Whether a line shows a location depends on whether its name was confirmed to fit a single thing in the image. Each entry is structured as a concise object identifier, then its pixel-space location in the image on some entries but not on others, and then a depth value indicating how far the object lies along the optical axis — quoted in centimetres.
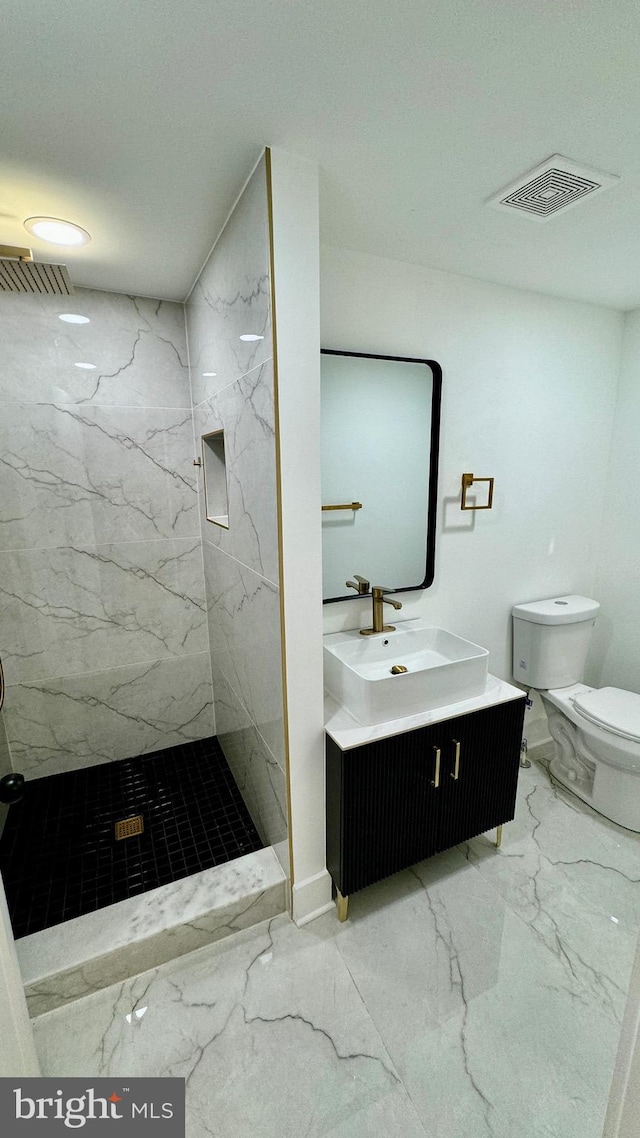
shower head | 128
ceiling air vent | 119
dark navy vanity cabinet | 144
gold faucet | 178
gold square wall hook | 199
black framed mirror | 172
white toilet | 196
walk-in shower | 157
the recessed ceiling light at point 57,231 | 141
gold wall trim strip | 112
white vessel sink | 147
